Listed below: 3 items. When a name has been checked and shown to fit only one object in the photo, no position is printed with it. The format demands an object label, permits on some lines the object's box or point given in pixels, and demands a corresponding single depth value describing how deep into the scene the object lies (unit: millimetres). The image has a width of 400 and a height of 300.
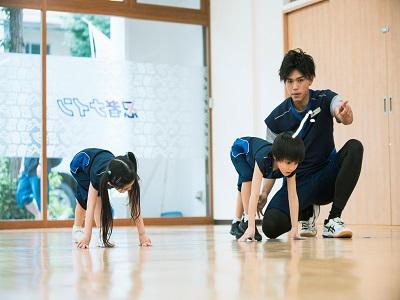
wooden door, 5691
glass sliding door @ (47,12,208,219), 6871
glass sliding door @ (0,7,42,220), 6609
